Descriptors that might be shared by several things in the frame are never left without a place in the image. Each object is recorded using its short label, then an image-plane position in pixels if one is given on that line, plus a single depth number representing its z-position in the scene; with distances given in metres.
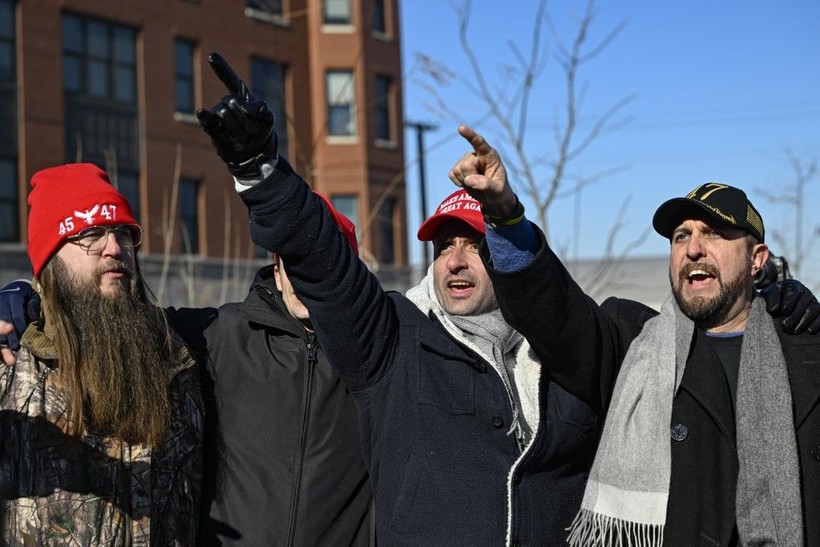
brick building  23.56
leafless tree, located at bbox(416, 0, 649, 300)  9.57
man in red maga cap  3.56
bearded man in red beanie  3.63
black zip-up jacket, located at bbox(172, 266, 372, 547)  3.99
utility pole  32.41
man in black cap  3.75
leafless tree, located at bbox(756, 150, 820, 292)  17.06
